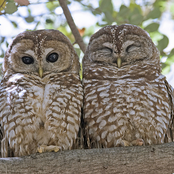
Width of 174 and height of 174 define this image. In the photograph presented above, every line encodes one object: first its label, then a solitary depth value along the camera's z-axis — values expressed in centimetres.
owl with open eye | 590
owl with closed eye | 616
